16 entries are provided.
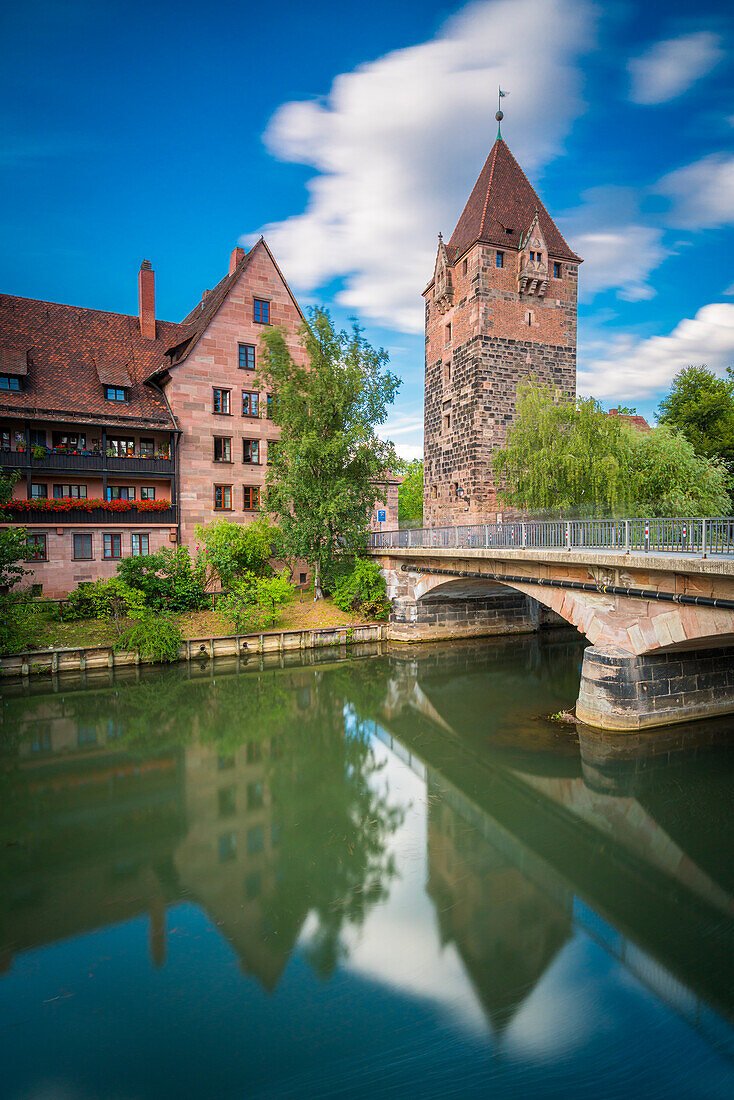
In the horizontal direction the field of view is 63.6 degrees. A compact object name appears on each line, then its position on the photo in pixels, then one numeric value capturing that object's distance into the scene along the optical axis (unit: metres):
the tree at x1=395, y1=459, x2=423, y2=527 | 54.81
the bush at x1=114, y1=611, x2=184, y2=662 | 19.03
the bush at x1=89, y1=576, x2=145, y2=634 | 19.86
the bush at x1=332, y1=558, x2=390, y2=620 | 24.16
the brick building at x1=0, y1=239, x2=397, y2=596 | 22.16
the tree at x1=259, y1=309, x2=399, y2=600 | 22.67
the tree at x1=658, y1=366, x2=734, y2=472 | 31.31
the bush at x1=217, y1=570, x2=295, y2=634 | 21.47
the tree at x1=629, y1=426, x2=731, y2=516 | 21.34
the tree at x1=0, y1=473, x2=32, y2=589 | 17.05
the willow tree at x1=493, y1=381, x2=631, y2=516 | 19.61
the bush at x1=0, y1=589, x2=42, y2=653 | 17.20
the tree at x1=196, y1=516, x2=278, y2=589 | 22.77
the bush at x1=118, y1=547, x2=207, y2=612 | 21.36
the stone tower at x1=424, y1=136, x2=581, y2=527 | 26.19
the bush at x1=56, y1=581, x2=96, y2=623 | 20.23
